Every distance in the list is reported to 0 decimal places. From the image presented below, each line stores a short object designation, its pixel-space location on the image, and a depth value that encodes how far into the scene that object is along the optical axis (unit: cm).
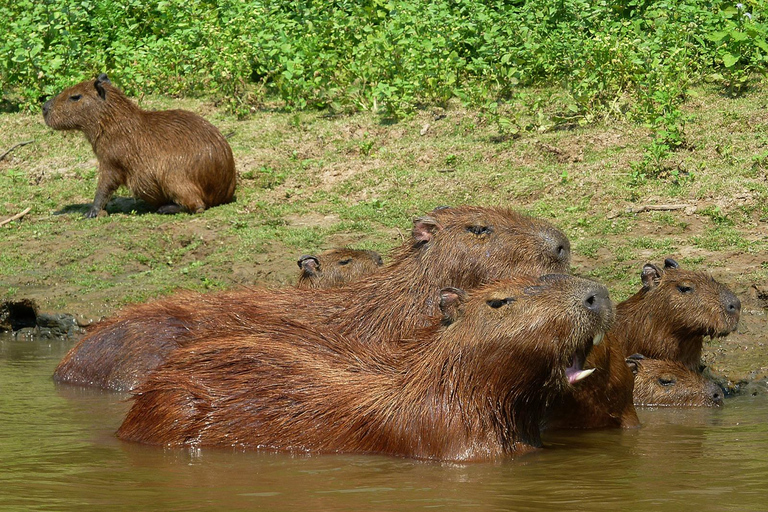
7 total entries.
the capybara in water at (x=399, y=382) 958
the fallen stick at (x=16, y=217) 2252
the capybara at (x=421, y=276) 1134
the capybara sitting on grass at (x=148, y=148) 2283
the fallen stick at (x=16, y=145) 2619
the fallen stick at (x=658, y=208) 1880
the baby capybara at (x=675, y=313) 1488
